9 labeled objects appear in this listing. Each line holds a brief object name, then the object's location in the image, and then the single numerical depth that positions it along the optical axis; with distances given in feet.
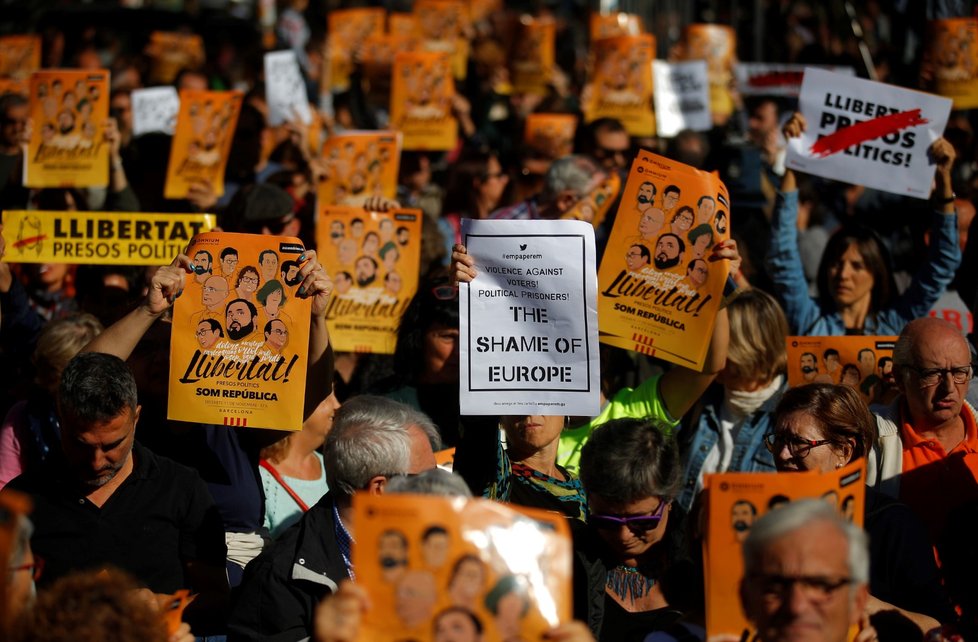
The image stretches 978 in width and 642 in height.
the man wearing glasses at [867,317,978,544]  30.01
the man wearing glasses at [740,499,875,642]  19.36
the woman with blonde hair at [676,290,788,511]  34.81
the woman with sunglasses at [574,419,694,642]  25.62
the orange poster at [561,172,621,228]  44.52
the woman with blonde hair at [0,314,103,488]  31.32
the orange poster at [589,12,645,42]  87.66
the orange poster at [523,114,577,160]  62.08
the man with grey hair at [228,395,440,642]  25.50
